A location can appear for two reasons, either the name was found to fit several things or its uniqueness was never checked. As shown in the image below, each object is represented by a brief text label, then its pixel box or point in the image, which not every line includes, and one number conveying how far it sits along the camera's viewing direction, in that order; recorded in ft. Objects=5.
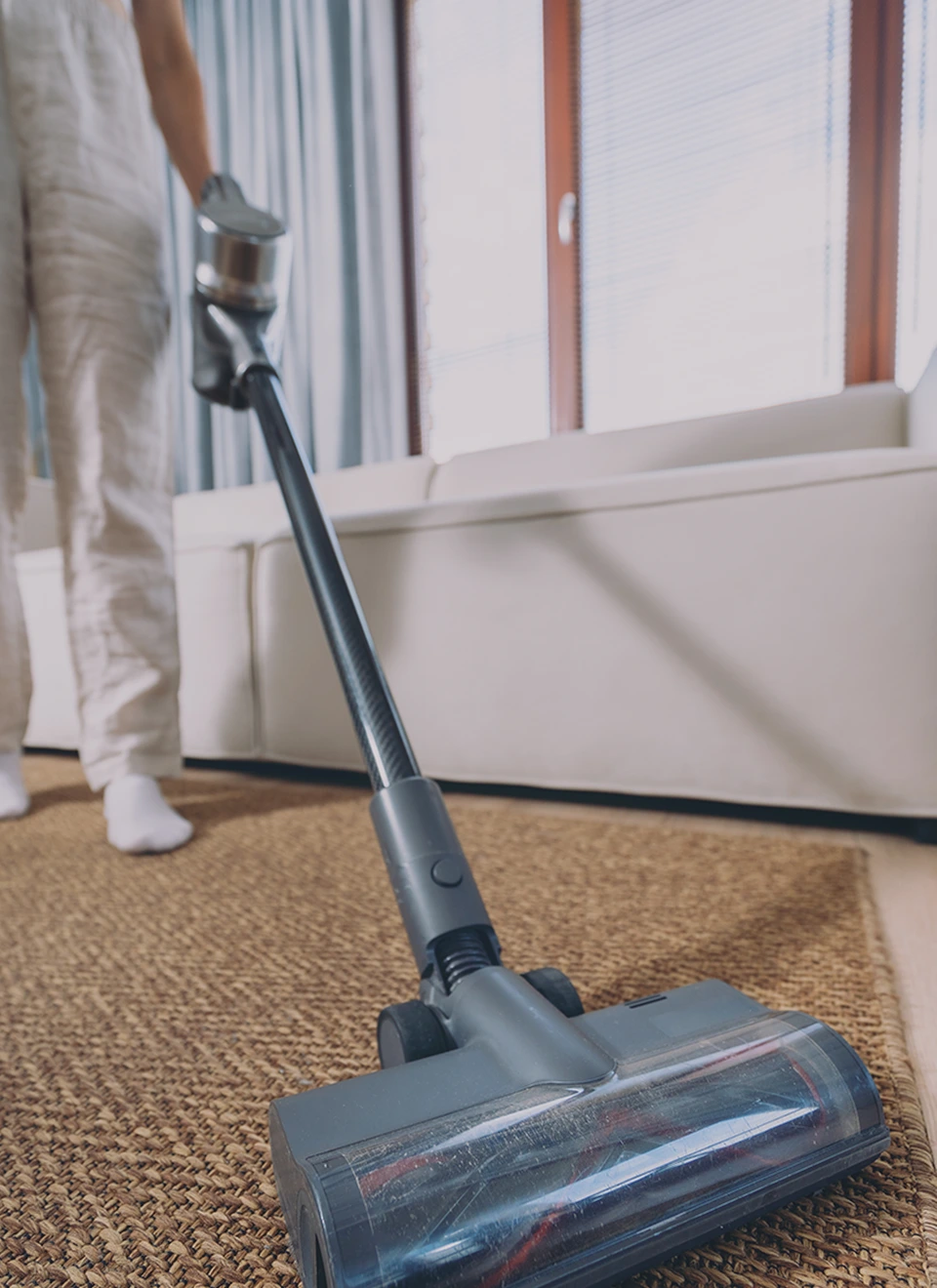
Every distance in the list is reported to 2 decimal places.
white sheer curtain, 9.08
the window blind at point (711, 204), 7.43
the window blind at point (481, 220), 9.03
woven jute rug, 0.96
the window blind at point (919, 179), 6.84
